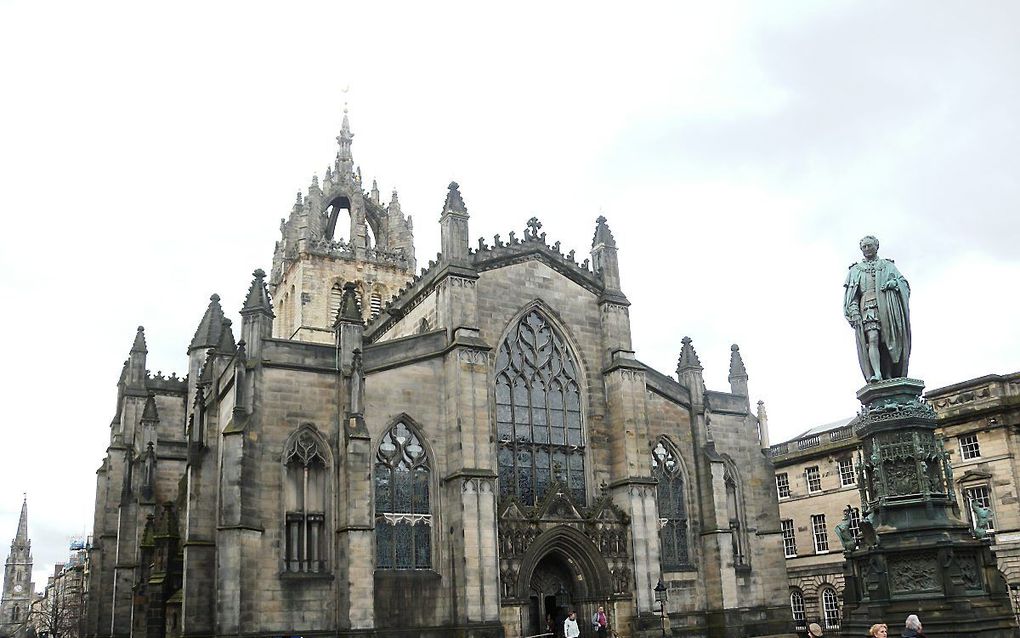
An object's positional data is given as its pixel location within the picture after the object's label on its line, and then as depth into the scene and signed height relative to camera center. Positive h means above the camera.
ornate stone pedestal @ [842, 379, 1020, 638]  13.12 +0.02
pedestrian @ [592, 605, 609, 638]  27.80 -1.89
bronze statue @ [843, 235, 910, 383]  14.82 +3.65
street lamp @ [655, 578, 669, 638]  27.35 -1.22
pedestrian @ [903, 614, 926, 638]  10.29 -0.91
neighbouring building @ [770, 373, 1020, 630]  37.75 +3.08
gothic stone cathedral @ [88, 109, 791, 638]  25.19 +2.77
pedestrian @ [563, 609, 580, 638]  25.78 -1.82
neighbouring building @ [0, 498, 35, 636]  163.50 +2.96
